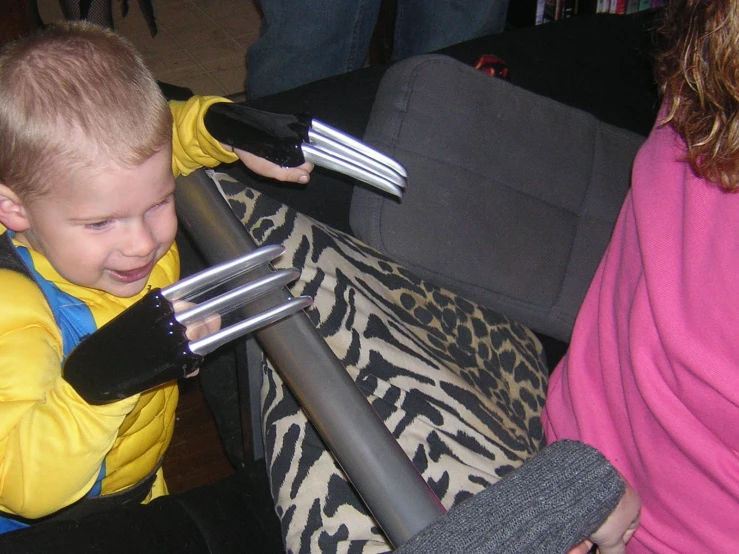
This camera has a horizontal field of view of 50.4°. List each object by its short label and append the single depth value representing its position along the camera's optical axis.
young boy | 0.71
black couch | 0.78
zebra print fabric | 0.84
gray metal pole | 0.60
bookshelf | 2.39
